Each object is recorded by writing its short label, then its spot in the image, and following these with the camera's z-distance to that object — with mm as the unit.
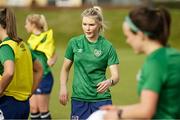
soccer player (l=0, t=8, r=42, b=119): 12453
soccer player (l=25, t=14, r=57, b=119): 21391
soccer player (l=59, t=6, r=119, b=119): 15055
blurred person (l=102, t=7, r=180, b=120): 8719
